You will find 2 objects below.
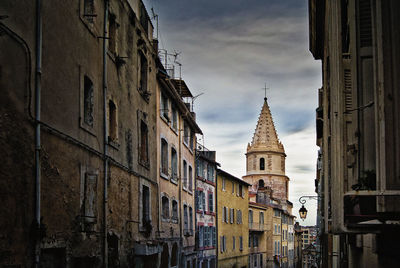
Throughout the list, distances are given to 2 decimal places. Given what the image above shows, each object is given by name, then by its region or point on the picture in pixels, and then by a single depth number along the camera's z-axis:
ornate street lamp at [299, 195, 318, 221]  30.11
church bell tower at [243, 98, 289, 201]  91.38
